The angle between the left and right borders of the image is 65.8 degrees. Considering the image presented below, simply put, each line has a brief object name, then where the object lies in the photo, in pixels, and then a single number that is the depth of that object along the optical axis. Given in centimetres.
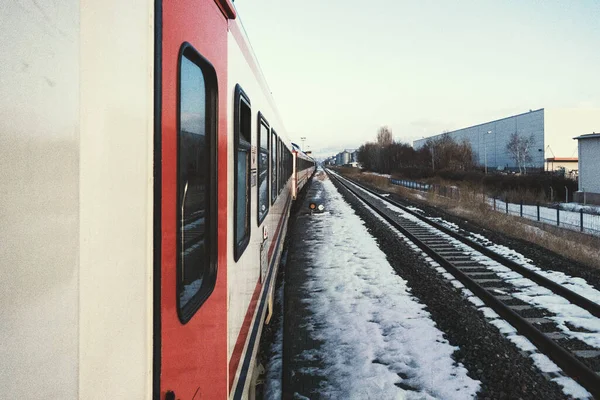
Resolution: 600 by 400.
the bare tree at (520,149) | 5924
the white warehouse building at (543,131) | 6600
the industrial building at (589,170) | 2667
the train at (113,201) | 88
